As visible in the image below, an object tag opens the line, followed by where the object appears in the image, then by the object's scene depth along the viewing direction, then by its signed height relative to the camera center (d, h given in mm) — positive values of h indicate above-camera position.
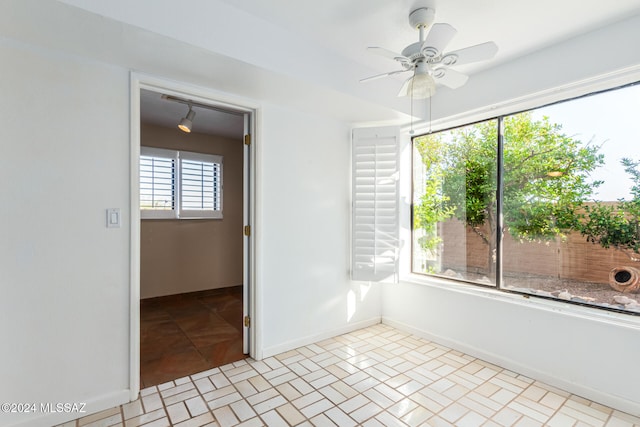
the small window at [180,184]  4008 +404
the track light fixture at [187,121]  3171 +959
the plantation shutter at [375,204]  3078 +102
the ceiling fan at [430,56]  1595 +880
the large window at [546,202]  2061 +104
